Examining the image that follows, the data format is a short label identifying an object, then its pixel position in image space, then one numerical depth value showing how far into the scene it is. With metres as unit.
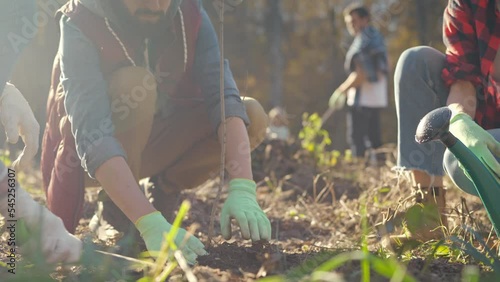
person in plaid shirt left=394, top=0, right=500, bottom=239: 2.17
